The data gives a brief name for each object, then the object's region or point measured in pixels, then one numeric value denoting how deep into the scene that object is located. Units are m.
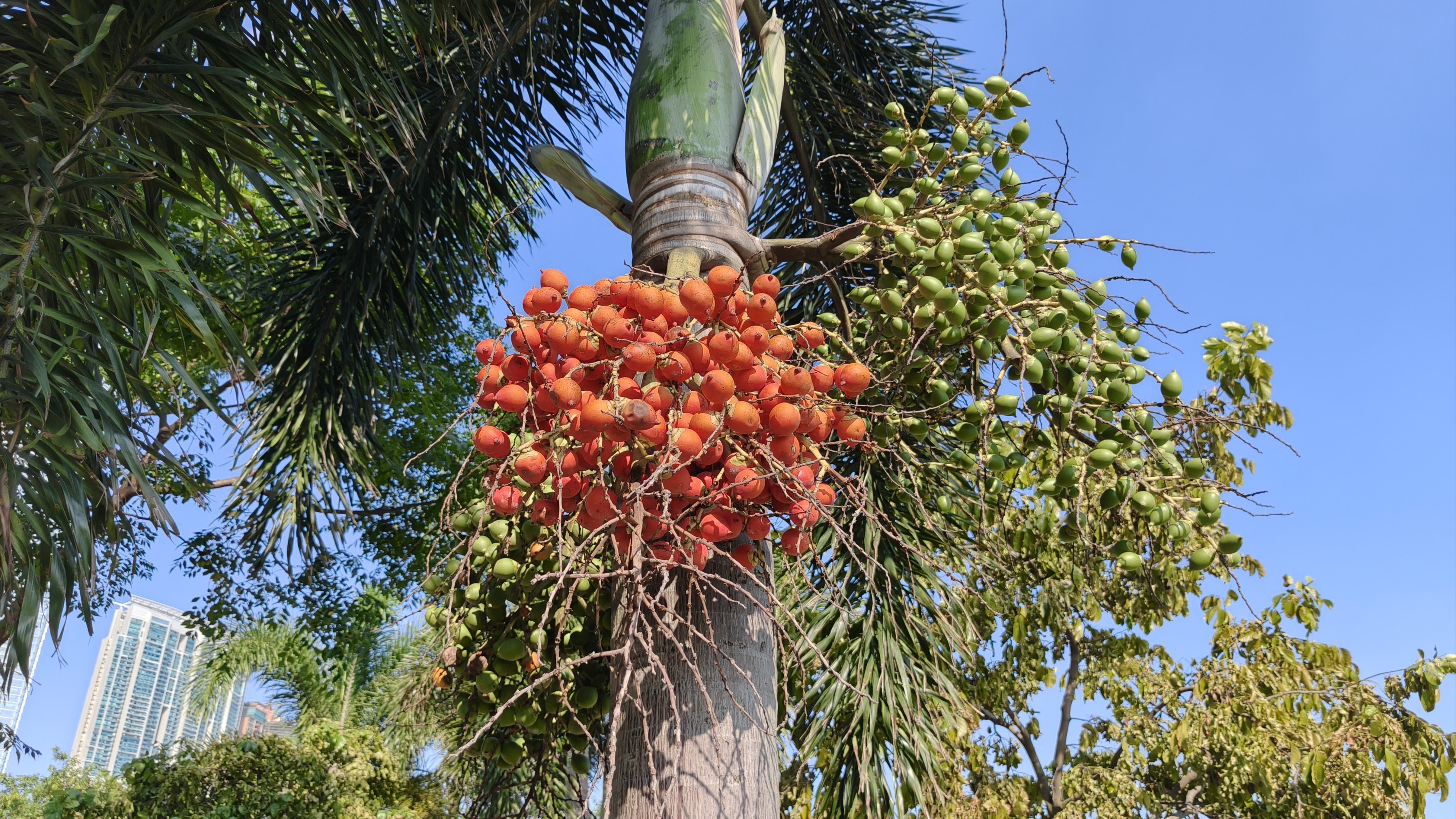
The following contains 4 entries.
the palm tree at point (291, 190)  1.73
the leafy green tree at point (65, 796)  6.91
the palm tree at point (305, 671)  9.82
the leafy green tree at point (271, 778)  6.54
